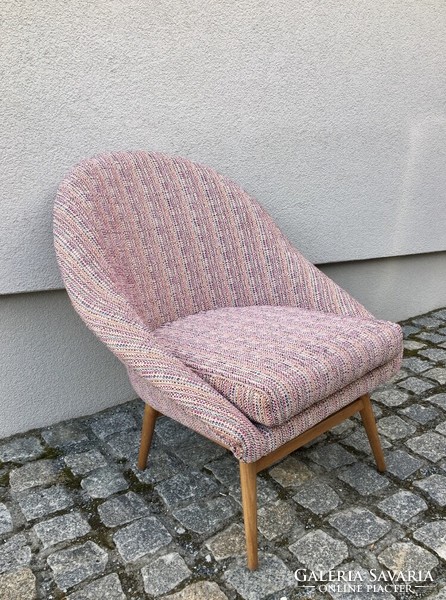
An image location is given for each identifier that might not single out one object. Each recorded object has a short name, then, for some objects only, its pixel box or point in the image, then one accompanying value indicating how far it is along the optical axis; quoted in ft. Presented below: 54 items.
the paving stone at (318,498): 5.64
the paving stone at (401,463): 6.22
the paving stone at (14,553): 5.00
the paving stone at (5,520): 5.46
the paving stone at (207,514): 5.41
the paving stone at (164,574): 4.70
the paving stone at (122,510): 5.54
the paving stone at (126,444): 6.70
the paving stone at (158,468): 6.23
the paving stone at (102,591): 4.63
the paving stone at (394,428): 7.02
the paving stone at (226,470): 6.13
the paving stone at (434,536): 5.07
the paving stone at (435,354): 9.23
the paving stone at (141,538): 5.09
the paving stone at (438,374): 8.48
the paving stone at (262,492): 5.78
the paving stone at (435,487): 5.75
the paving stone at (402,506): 5.51
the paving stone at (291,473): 6.08
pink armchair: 4.55
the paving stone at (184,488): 5.84
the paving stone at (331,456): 6.39
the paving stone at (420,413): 7.38
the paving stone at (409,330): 10.51
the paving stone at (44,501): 5.69
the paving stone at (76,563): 4.82
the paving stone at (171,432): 6.97
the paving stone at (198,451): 6.53
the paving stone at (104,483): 5.98
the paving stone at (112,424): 7.29
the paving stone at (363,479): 5.92
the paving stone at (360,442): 6.70
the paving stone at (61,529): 5.30
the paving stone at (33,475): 6.15
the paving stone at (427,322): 10.89
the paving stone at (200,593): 4.58
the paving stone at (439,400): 7.73
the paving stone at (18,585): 4.66
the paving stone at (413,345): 9.73
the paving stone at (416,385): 8.19
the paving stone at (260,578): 4.64
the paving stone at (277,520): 5.32
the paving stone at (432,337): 10.11
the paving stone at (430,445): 6.54
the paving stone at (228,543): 5.05
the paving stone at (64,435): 7.02
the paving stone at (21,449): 6.71
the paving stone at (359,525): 5.20
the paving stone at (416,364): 8.87
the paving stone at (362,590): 4.57
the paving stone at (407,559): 4.85
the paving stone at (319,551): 4.91
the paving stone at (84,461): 6.41
